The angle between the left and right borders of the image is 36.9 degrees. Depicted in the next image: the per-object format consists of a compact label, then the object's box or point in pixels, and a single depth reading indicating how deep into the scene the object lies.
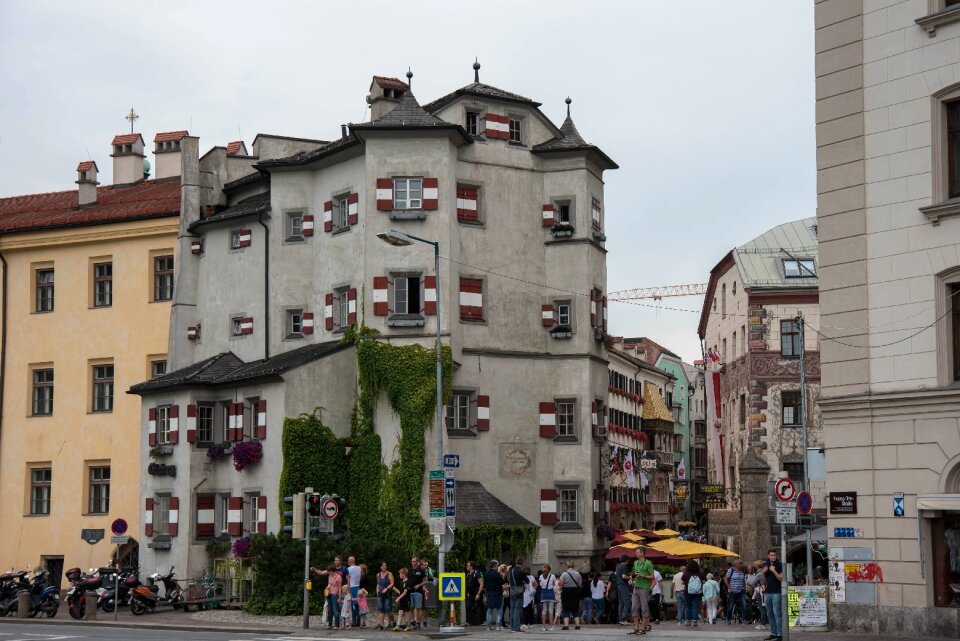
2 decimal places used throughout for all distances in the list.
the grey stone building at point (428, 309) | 47.84
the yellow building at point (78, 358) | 58.16
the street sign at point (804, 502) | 34.09
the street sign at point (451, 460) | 37.66
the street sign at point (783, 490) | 30.94
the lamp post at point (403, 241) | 38.50
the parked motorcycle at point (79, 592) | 43.69
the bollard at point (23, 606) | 44.88
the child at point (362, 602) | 38.69
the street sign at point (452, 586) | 35.41
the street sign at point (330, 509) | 38.03
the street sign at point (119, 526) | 44.53
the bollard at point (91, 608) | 42.72
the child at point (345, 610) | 38.16
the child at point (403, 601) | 37.62
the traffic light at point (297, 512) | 38.56
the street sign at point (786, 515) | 30.45
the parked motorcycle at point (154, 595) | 44.84
